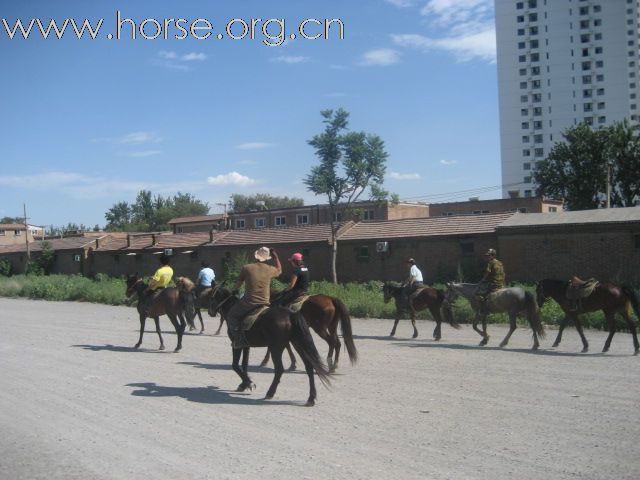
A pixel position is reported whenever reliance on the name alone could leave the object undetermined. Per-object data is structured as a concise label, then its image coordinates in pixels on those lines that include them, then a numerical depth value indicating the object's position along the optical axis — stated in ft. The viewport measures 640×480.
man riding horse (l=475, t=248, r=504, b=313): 50.39
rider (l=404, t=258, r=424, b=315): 57.26
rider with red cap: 37.86
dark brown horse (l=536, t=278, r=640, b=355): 45.91
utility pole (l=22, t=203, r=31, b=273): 196.59
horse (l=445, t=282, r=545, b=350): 48.24
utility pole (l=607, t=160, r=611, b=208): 155.70
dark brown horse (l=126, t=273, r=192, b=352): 49.80
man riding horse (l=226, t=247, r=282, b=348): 32.55
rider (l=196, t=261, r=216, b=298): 63.16
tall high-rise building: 382.01
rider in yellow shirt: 50.96
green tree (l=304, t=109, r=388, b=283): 128.57
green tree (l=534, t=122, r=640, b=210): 187.21
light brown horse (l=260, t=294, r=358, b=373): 39.93
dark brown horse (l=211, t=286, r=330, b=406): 30.42
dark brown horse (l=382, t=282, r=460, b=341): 55.47
